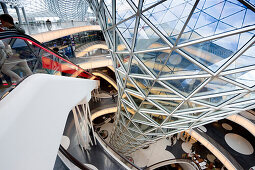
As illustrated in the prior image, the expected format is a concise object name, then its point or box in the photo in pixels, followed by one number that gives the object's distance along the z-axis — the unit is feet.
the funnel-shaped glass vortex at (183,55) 14.11
